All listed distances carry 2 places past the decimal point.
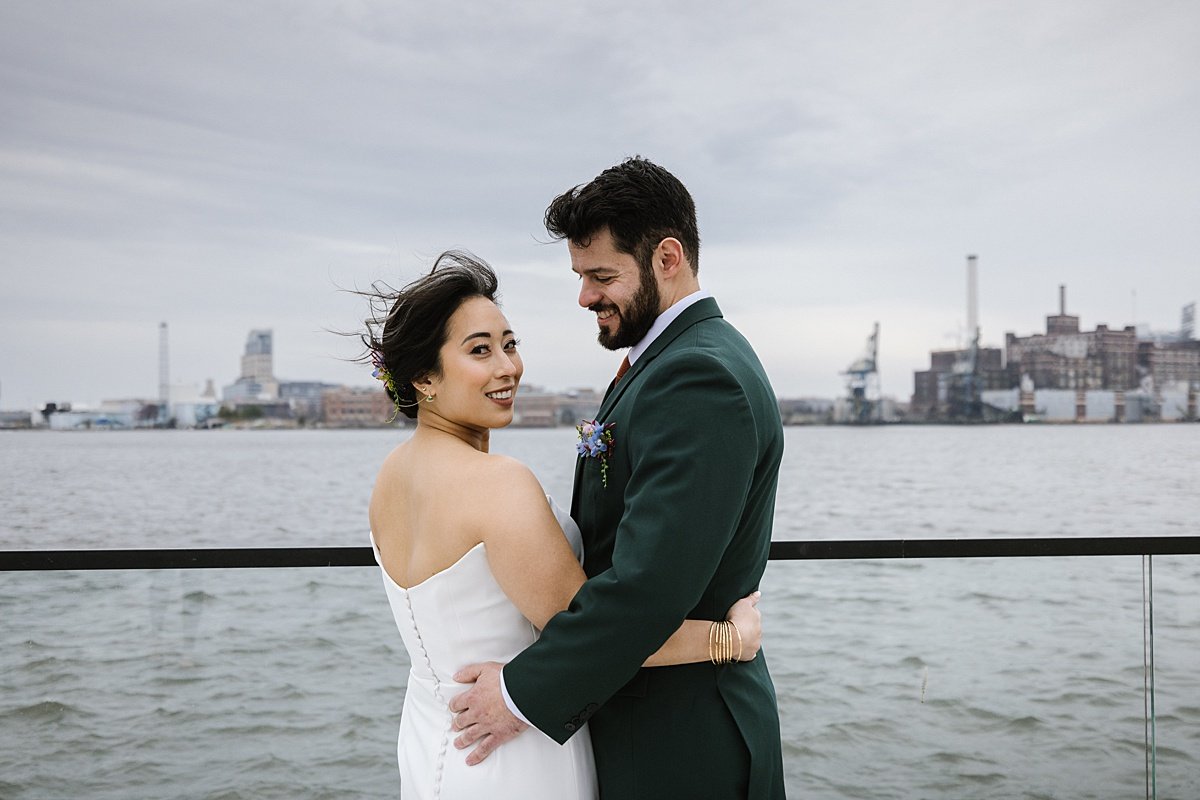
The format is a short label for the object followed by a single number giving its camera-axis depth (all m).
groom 1.66
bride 1.78
